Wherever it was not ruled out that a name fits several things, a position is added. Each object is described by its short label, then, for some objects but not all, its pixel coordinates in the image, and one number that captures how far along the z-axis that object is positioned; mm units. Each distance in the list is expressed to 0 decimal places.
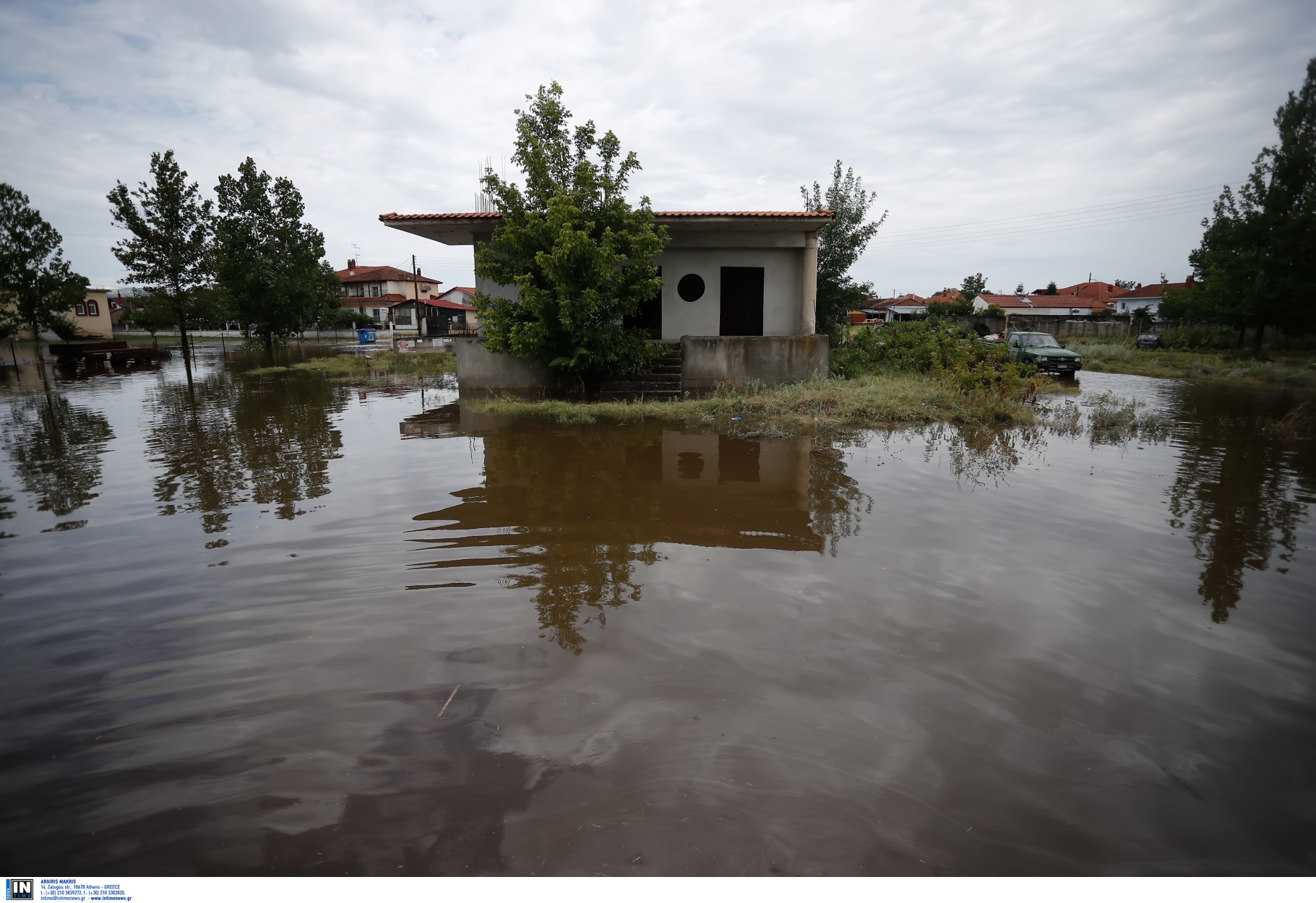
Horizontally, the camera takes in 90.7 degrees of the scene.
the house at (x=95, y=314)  42281
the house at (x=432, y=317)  49969
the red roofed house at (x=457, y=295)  66875
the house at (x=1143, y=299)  53406
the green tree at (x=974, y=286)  63197
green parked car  20234
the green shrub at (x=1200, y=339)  28625
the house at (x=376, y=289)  58781
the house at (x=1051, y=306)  54812
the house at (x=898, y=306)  62062
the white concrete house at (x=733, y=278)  15922
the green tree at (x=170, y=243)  23109
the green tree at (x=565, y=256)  12750
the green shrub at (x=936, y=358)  13578
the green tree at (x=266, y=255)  24594
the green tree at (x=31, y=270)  23844
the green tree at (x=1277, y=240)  23047
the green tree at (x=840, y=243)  20938
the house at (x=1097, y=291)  62266
